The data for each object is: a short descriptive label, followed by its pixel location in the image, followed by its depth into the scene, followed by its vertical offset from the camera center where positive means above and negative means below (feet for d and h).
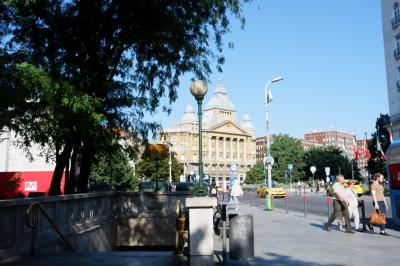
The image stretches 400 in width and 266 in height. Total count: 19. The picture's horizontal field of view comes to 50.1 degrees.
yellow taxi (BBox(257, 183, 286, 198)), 146.61 +0.16
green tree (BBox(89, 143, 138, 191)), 133.28 +5.66
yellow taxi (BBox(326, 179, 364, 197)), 134.59 +0.20
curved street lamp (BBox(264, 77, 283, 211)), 82.89 +9.20
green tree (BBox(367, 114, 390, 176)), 197.16 +21.59
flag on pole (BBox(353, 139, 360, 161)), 157.48 +14.07
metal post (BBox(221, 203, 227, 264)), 27.88 -2.55
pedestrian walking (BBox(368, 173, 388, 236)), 44.60 -0.37
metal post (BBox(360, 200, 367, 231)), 45.79 -2.55
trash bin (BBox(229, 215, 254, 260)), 29.53 -3.18
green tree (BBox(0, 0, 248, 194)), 35.55 +14.78
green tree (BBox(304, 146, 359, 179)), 343.46 +23.45
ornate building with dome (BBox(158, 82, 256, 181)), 428.56 +56.22
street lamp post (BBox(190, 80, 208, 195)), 31.12 +7.34
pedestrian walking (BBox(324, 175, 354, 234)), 44.70 -1.16
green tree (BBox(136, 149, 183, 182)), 268.17 +14.53
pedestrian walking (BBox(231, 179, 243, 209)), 95.76 +0.22
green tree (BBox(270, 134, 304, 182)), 381.60 +35.06
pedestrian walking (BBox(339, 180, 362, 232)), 46.22 -1.43
